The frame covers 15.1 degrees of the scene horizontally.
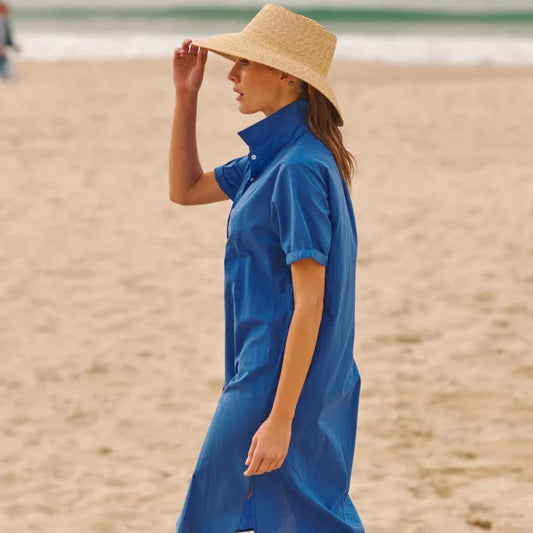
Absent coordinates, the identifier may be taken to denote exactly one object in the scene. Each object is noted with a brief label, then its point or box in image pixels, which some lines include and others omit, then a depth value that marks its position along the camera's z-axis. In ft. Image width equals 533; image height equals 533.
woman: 13.02
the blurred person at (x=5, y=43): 100.34
